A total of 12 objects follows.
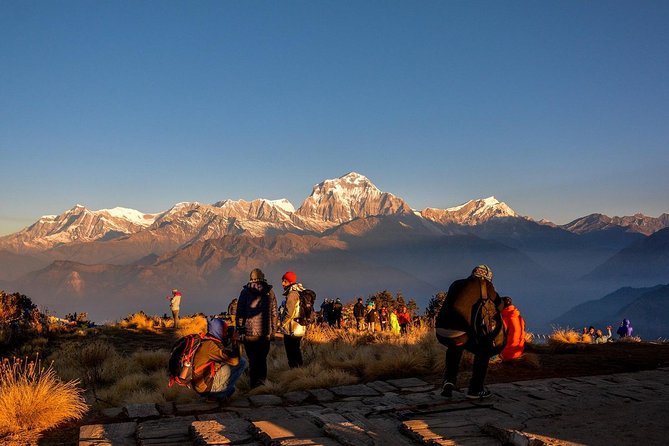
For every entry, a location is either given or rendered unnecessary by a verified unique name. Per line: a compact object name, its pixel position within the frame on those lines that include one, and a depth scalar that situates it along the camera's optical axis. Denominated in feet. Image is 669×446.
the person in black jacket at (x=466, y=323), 25.46
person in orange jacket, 30.50
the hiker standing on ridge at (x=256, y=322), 32.35
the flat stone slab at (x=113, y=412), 25.94
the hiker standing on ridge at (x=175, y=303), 83.56
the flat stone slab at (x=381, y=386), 30.58
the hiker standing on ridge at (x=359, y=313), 82.08
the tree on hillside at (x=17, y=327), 62.44
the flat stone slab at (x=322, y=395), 28.79
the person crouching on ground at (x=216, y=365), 27.58
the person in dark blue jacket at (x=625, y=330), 76.13
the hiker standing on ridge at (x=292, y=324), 35.04
